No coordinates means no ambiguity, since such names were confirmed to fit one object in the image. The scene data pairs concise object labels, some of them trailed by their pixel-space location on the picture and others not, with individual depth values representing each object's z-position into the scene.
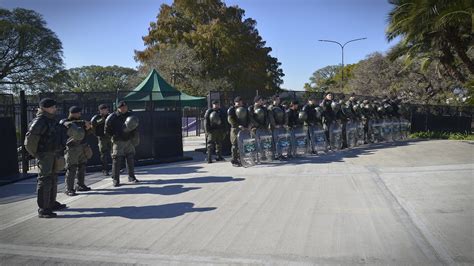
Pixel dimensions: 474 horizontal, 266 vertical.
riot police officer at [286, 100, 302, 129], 12.93
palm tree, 15.65
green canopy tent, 13.41
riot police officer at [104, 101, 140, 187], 9.15
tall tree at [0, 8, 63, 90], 40.03
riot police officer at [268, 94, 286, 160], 12.12
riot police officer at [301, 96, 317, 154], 13.28
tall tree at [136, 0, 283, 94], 38.97
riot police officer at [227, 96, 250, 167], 11.37
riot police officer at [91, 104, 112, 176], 10.17
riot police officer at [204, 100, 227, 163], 11.89
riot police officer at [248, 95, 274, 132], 11.67
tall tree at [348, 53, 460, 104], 35.00
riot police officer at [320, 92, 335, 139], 14.24
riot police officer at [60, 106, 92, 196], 8.13
